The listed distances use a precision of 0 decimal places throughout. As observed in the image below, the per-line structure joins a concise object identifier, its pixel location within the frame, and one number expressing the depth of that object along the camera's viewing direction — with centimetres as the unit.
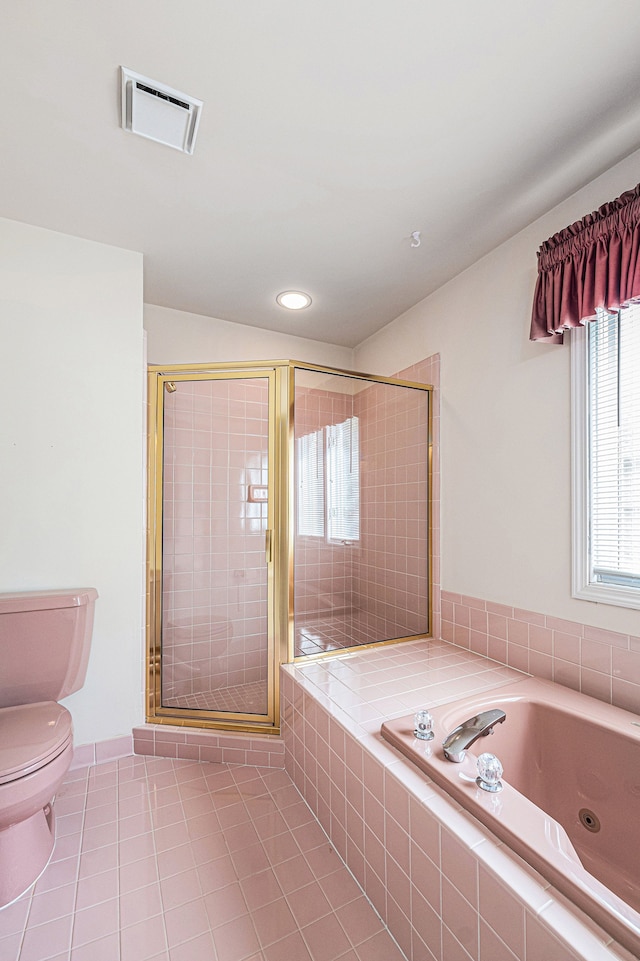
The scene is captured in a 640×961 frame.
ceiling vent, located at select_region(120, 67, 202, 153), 123
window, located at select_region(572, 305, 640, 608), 145
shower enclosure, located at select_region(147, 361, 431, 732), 204
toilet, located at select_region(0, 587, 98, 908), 125
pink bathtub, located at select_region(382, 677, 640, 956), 86
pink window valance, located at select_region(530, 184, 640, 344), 136
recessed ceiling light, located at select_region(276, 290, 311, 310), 245
